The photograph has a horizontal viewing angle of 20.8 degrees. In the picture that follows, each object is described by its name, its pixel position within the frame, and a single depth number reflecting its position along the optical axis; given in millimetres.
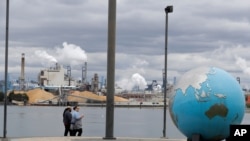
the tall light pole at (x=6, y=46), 23875
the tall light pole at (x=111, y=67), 20531
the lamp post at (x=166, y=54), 26828
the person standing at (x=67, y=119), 25300
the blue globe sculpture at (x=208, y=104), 16047
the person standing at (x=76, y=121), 24812
